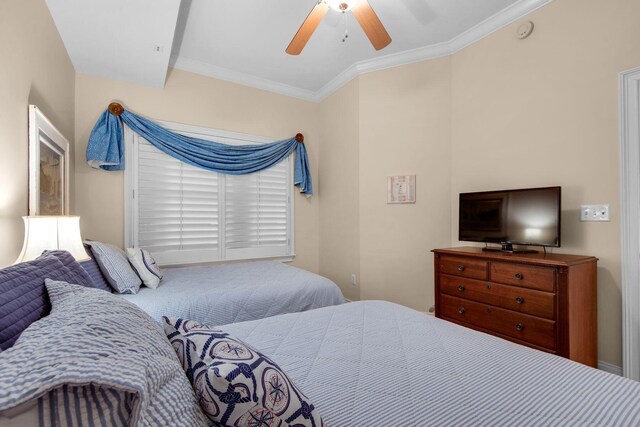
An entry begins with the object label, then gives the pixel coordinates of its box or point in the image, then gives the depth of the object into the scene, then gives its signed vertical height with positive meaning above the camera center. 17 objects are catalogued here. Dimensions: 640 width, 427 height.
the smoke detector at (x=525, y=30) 2.46 +1.52
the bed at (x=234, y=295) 1.97 -0.57
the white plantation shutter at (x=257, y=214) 3.63 +0.01
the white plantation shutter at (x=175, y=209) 3.15 +0.06
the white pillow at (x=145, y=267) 2.26 -0.40
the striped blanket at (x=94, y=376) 0.42 -0.25
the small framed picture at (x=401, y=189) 3.22 +0.28
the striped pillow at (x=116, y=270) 2.05 -0.39
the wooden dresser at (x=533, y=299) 1.88 -0.58
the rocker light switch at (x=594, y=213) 2.06 +0.02
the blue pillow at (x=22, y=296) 0.71 -0.22
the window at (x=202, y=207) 3.13 +0.08
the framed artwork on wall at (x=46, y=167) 1.79 +0.33
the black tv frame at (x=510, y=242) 2.10 -0.16
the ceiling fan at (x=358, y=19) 2.00 +1.34
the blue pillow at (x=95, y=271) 1.93 -0.37
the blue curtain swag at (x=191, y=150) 2.86 +0.72
